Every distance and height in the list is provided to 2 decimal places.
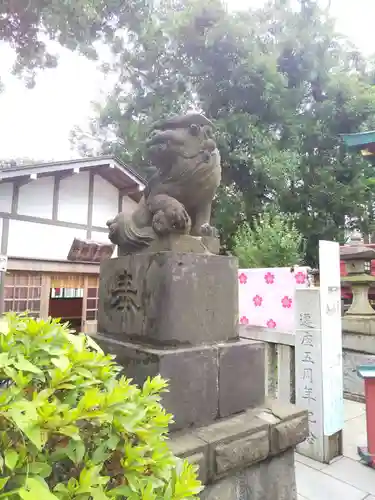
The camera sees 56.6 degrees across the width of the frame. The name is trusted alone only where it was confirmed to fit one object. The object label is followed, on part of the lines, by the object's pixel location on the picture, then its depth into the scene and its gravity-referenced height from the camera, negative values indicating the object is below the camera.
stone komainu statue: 2.41 +0.75
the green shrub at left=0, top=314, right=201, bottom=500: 0.89 -0.40
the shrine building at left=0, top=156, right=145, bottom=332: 7.75 +1.46
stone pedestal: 1.97 -0.47
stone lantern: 5.67 +0.10
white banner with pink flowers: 4.21 -0.07
